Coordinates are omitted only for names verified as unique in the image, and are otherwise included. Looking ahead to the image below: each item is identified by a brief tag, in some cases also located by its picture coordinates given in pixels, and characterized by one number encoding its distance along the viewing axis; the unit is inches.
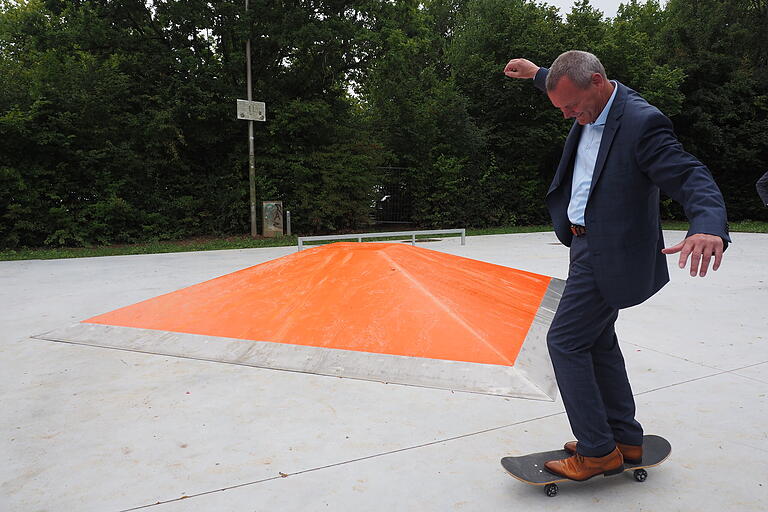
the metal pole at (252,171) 538.3
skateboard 76.1
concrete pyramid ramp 125.2
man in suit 68.2
